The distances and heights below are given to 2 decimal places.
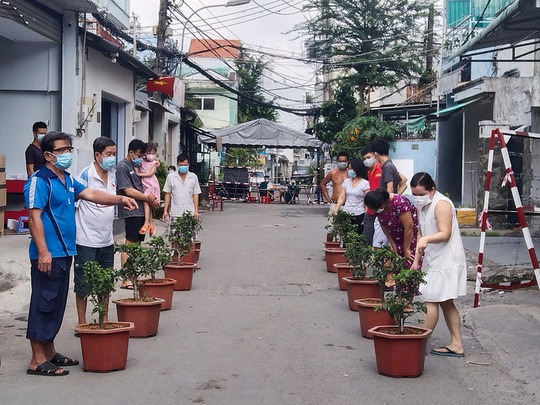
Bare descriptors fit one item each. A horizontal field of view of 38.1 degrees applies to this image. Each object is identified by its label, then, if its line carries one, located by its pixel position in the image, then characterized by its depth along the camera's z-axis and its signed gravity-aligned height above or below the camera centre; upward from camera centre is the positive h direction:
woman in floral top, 8.69 -0.44
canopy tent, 32.09 +1.87
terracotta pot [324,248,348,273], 13.08 -1.27
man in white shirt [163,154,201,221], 13.05 -0.16
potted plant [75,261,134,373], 6.52 -1.34
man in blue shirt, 6.43 -0.58
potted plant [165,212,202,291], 11.10 -1.00
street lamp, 26.75 +6.08
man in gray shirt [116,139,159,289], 10.10 -0.06
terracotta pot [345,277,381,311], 9.43 -1.28
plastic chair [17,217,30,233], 14.52 -0.86
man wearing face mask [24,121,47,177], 11.41 +0.36
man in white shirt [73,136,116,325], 7.75 -0.44
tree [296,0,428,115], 31.97 +6.08
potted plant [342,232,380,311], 9.38 -1.19
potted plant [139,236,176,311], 8.13 -1.13
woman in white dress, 7.21 -0.69
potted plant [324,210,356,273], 12.08 -0.80
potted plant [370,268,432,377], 6.56 -1.30
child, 11.82 +0.13
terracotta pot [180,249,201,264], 12.75 -1.27
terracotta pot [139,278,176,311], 9.44 -1.32
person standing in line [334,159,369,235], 12.57 -0.15
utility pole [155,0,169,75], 26.91 +5.17
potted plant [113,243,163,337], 7.86 -1.26
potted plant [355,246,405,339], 7.62 -1.00
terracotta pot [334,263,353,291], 11.21 -1.30
